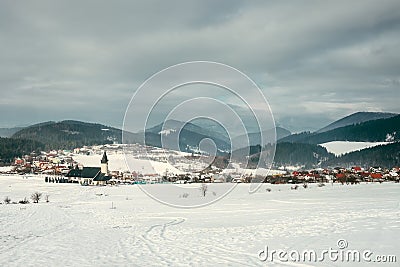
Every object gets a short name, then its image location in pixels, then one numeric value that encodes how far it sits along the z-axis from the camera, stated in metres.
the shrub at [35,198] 40.72
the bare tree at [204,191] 41.31
